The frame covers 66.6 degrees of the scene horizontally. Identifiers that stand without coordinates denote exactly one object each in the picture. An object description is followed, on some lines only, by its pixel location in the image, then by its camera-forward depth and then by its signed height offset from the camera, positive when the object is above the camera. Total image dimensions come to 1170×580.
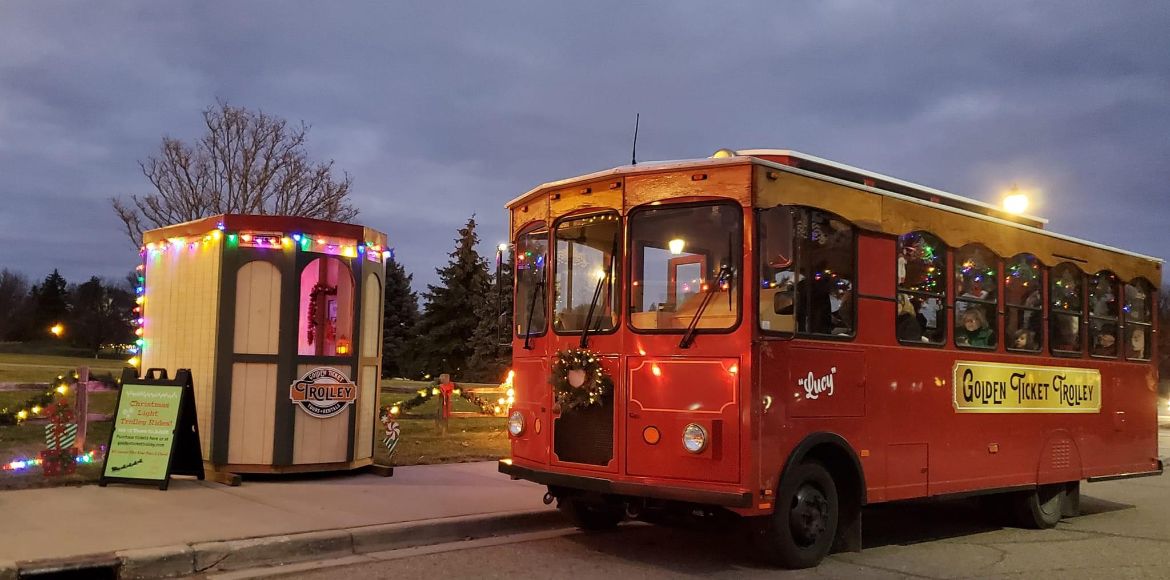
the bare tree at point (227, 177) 26.19 +5.12
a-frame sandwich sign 9.06 -0.90
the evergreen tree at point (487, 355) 39.47 -0.01
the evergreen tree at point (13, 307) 88.06 +3.78
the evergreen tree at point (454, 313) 44.25 +2.08
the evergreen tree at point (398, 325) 45.59 +1.48
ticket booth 9.76 +0.06
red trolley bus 6.50 +0.13
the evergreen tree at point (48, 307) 86.50 +3.72
